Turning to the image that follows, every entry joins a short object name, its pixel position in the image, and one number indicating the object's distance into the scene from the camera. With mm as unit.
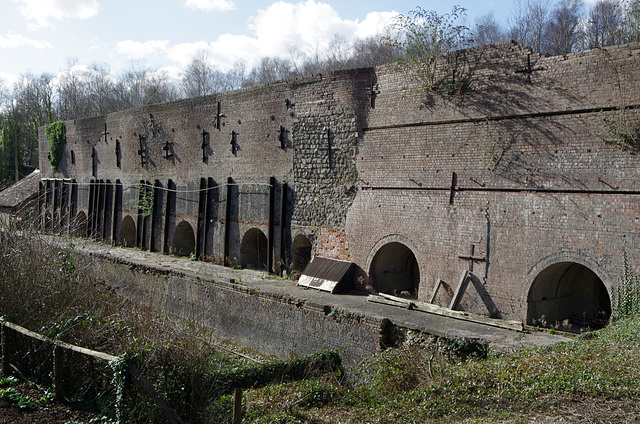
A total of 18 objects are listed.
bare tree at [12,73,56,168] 45000
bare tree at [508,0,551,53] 32656
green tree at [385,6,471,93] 11797
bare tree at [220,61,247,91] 57225
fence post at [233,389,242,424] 5891
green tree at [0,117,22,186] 43031
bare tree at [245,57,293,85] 53844
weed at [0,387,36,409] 7164
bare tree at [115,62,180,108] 59653
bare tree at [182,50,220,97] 57562
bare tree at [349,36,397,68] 39838
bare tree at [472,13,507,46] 35897
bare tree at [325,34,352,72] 40912
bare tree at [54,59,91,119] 56219
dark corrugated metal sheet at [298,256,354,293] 13421
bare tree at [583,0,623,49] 28344
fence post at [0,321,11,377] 8289
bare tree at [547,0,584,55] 32344
